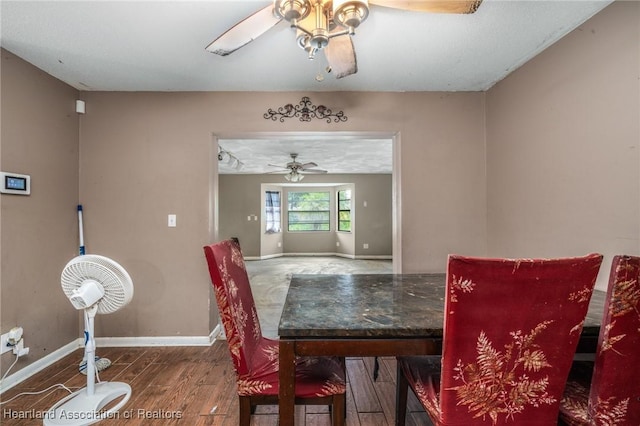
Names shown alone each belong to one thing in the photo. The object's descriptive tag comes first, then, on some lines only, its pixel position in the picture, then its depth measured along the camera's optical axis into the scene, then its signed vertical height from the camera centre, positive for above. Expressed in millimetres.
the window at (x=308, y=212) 8281 -15
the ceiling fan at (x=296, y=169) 5197 +827
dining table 1023 -425
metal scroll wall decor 2572 +904
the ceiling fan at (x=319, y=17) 1138 +846
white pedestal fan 1617 -555
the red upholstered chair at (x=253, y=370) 1157 -691
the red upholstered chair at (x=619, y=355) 847 -445
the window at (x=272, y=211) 7770 +18
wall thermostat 1874 +200
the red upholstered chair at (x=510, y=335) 793 -365
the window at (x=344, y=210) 7879 +38
